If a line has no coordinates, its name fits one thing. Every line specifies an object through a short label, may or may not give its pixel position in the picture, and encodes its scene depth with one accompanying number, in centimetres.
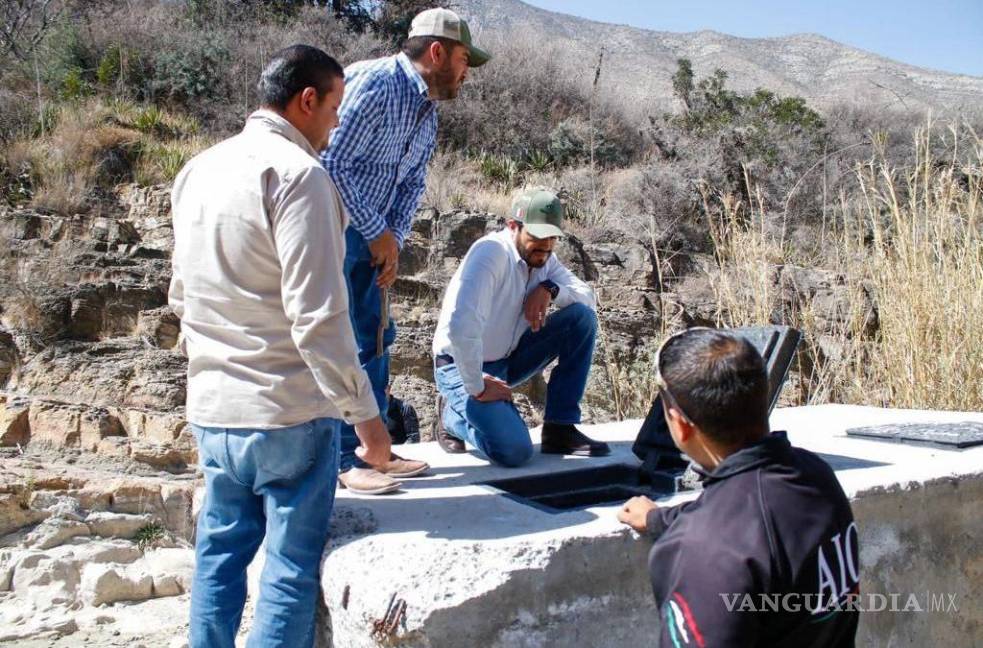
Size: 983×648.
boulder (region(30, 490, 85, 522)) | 458
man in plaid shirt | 318
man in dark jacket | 170
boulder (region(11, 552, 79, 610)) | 407
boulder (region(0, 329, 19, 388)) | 595
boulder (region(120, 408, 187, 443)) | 545
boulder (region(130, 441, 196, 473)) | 529
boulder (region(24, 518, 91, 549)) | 444
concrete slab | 230
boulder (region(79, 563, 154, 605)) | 417
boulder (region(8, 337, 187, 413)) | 583
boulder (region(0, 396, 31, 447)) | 521
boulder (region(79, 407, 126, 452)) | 529
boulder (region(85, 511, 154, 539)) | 464
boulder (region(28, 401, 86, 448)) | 525
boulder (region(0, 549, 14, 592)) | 418
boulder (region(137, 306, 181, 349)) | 644
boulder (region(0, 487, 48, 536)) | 455
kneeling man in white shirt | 359
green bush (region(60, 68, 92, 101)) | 1045
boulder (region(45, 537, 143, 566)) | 436
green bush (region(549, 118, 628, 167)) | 1346
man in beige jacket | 230
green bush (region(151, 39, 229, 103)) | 1211
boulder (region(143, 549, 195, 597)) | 432
